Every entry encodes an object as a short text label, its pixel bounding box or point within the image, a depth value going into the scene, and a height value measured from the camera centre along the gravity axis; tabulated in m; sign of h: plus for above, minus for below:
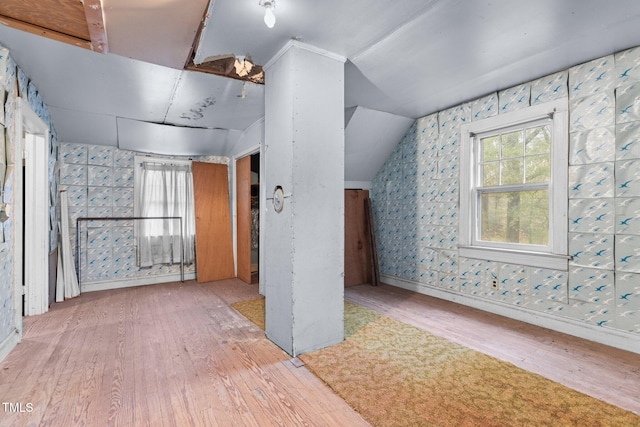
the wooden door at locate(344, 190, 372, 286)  4.58 -0.51
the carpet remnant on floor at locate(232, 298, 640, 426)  1.64 -1.14
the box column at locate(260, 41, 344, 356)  2.36 +0.10
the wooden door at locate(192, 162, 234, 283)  4.88 -0.21
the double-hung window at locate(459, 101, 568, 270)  2.81 +0.21
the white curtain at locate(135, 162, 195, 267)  4.71 -0.02
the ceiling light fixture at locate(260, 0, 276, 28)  1.84 +1.22
